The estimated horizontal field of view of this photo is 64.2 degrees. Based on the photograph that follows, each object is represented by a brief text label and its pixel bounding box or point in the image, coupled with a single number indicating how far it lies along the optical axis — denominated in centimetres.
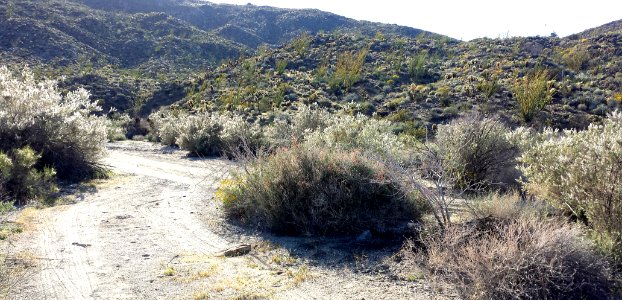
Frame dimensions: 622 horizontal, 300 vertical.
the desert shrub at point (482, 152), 1287
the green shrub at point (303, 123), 2120
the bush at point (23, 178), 1168
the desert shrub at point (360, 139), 1160
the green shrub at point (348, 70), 3934
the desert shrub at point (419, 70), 3861
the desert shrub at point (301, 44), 5072
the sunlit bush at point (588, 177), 648
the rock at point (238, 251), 820
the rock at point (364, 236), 856
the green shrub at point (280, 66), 4546
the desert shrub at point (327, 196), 893
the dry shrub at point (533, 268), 543
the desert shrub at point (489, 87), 3162
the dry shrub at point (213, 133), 2362
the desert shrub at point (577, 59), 3597
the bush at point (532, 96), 2806
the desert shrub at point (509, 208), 732
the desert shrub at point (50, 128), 1427
